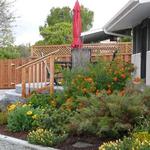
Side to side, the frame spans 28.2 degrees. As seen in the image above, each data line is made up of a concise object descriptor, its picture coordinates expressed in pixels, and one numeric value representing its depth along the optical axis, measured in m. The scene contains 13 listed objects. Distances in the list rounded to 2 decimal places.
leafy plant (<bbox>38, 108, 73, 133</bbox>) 5.78
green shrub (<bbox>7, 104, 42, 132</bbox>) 6.24
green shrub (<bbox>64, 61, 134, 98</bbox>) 6.75
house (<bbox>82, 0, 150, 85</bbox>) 7.73
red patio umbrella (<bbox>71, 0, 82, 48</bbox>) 9.98
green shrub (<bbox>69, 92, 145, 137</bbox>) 5.04
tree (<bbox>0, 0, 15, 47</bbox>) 19.94
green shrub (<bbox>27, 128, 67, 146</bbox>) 5.37
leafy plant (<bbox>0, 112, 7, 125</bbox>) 6.89
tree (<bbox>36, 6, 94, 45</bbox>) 24.03
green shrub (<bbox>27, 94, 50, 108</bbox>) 7.08
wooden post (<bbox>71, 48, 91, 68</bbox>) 8.66
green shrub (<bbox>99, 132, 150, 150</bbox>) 4.33
